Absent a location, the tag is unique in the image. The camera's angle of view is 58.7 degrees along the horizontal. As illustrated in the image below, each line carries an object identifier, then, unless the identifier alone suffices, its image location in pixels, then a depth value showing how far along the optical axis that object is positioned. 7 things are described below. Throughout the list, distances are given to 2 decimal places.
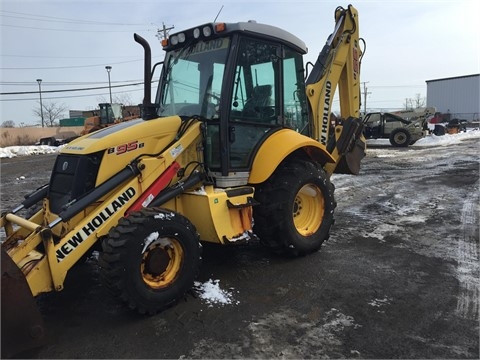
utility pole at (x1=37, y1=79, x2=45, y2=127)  52.07
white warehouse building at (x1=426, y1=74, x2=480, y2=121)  50.78
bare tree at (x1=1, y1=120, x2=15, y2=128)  66.04
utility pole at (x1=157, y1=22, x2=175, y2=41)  38.28
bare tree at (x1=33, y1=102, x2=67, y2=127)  69.69
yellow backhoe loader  3.46
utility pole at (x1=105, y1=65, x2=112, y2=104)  47.76
